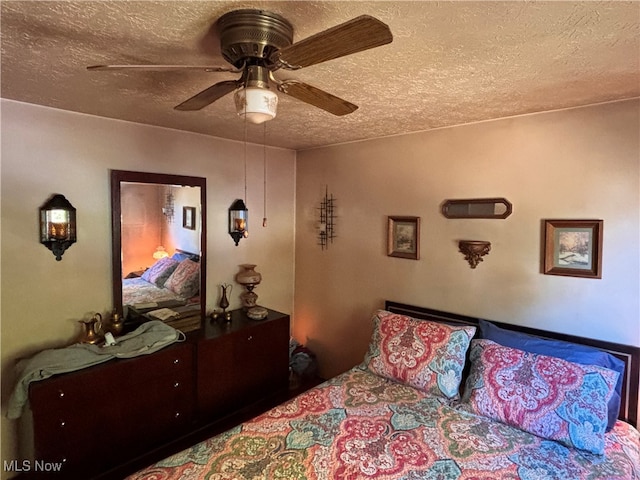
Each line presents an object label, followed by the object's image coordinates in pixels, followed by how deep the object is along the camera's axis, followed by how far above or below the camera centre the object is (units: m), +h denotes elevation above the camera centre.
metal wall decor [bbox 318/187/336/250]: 3.51 +0.07
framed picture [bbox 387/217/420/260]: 2.94 -0.06
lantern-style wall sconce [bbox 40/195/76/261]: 2.32 +0.01
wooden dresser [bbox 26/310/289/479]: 2.08 -1.11
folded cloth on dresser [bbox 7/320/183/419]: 2.01 -0.77
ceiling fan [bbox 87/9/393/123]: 1.10 +0.53
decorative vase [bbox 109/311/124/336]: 2.59 -0.67
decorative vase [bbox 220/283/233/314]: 3.23 -0.61
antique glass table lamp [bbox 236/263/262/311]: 3.33 -0.48
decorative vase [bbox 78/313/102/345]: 2.43 -0.69
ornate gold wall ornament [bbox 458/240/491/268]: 2.55 -0.13
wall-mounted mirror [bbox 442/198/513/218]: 2.49 +0.15
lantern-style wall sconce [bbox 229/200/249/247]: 3.33 +0.07
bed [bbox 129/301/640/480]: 1.64 -1.01
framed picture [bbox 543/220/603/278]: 2.17 -0.10
